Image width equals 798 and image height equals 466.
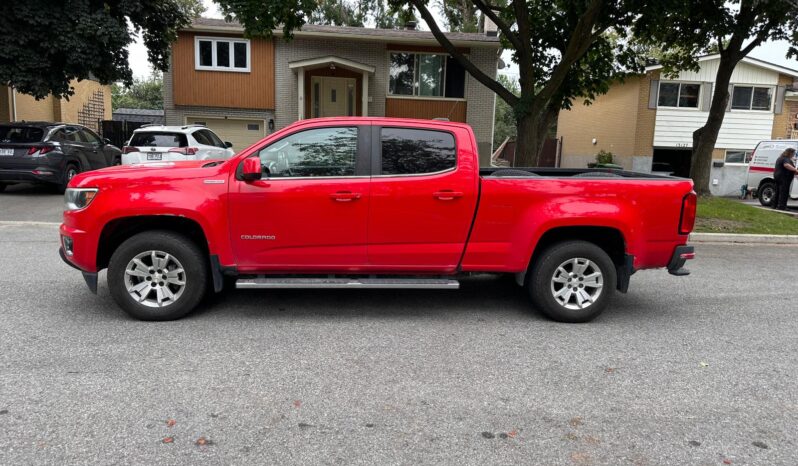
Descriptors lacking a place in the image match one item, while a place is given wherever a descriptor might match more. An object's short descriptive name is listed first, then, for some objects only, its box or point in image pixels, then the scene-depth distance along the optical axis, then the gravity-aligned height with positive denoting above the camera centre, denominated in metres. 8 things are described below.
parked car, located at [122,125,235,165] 13.50 -0.27
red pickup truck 5.32 -0.71
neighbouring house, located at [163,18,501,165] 21.03 +2.21
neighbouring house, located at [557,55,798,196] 26.58 +1.69
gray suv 13.30 -0.55
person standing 15.57 -0.52
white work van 18.25 -0.44
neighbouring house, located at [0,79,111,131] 19.86 +0.92
